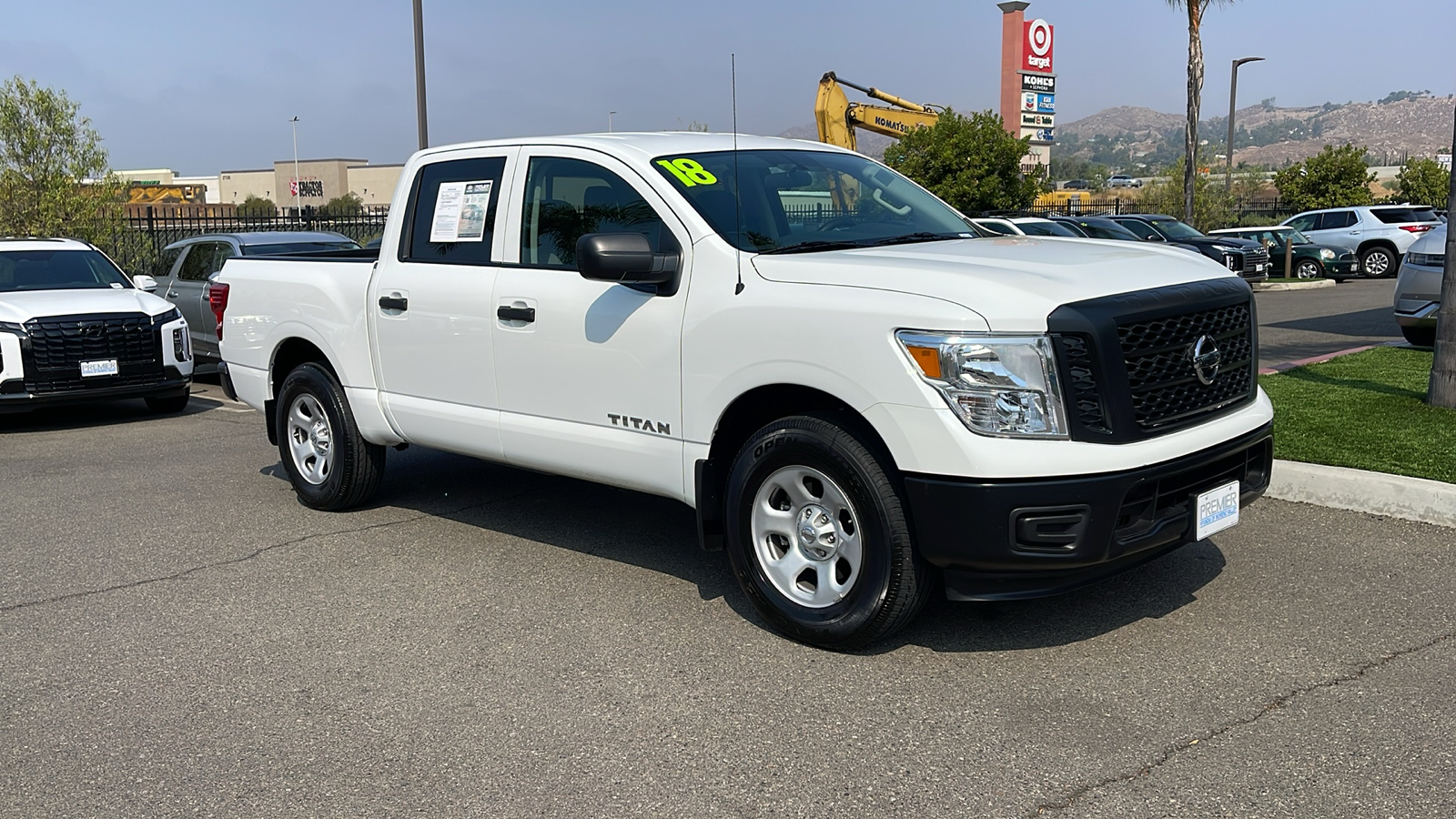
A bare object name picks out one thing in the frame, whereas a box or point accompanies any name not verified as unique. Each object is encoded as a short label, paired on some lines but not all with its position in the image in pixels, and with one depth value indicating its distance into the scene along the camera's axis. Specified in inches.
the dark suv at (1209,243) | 870.4
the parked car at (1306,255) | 1042.1
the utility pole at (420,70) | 685.9
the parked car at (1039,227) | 804.0
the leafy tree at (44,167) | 780.6
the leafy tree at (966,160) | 1182.9
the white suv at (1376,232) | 1017.5
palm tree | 1083.3
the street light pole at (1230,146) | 1547.7
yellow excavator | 1064.8
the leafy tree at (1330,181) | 1422.2
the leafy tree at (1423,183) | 1470.2
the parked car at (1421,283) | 442.3
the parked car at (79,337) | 418.9
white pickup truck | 168.6
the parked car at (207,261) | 521.0
